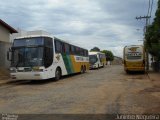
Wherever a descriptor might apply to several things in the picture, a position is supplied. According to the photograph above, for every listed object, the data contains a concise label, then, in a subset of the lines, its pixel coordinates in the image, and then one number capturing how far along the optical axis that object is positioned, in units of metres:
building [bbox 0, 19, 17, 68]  11.33
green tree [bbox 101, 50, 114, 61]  44.79
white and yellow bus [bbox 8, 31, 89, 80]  8.45
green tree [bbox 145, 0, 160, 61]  11.55
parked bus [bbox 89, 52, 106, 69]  19.37
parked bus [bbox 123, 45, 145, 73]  12.86
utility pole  15.97
